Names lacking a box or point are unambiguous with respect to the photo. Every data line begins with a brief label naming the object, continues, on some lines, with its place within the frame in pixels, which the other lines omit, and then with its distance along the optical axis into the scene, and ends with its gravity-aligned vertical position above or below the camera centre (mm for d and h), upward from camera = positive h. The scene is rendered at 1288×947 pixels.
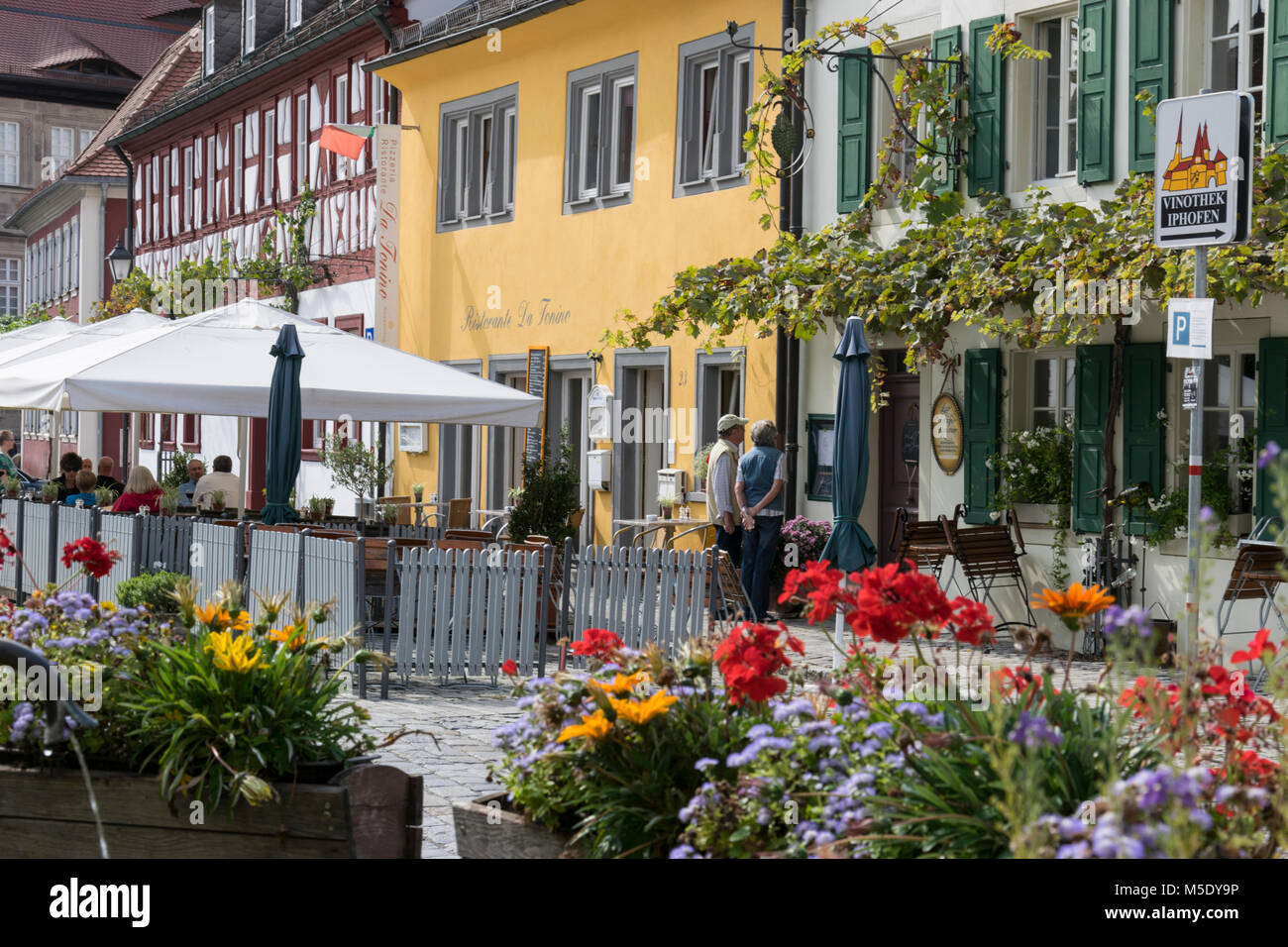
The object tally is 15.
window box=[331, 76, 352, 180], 25812 +5389
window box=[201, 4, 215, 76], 33500 +8251
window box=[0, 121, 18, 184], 58438 +10618
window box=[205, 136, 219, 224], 32469 +5374
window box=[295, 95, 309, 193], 27703 +5253
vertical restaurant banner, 23672 +3275
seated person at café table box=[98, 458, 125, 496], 19047 -11
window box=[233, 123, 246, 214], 30781 +5455
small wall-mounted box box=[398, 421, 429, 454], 23172 +561
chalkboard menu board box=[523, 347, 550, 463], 20453 +1187
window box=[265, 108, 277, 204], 29281 +5411
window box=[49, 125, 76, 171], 58281 +10782
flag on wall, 23281 +4435
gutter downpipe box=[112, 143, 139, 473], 38125 +5713
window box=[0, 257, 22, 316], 61500 +6445
